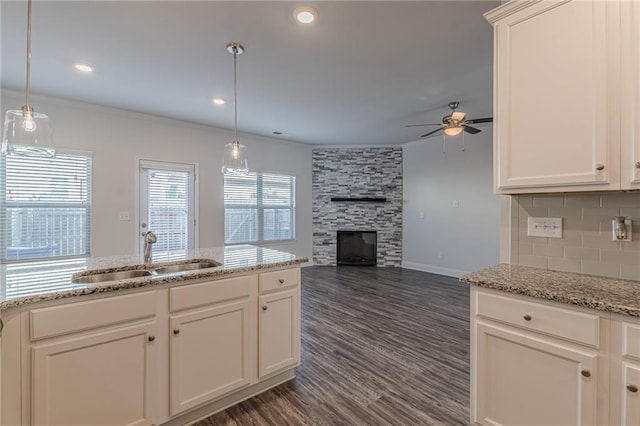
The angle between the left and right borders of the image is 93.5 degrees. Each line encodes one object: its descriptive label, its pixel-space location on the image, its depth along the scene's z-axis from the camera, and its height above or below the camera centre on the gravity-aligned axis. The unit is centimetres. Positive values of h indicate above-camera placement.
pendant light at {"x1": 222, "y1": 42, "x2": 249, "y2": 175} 271 +52
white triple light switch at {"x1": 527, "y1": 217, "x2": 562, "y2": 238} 178 -8
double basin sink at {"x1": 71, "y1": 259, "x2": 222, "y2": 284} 181 -39
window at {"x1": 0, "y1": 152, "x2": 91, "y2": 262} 358 +8
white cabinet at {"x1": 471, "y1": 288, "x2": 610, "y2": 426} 126 -70
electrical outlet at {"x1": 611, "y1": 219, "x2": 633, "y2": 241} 155 -8
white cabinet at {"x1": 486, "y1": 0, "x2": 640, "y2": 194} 141 +60
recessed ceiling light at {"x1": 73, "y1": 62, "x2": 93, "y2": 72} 291 +145
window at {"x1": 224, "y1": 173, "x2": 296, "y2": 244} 555 +12
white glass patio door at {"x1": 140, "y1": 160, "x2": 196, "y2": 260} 458 +16
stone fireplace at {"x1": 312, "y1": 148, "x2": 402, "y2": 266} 659 +41
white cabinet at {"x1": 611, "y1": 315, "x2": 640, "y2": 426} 117 -63
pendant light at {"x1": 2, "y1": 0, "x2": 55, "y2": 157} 162 +44
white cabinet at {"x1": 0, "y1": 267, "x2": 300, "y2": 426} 132 -75
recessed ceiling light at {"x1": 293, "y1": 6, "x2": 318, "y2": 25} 210 +143
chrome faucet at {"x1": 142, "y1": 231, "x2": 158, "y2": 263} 216 -24
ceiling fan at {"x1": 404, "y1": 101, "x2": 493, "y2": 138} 360 +110
